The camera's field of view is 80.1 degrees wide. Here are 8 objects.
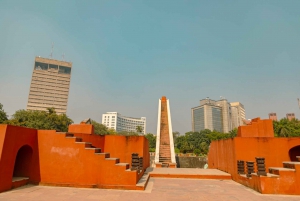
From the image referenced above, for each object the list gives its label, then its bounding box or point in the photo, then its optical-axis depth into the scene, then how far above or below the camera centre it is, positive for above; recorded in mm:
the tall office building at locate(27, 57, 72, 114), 112188 +32520
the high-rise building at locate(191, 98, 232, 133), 131125 +15804
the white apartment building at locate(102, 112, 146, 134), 166625 +14352
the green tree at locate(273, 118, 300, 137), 35156 +2344
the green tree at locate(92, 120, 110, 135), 55369 +2188
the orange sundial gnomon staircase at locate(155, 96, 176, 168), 17800 -216
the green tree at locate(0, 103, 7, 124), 27391 +2785
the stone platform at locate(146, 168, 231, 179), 9438 -1945
